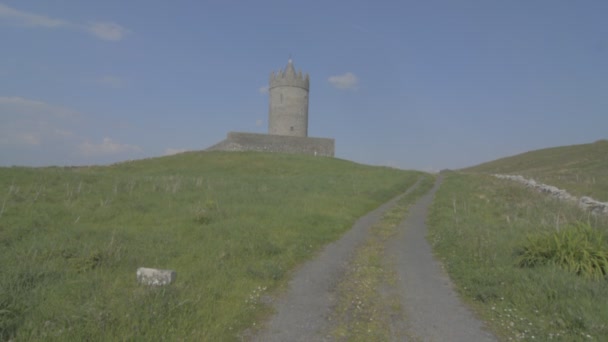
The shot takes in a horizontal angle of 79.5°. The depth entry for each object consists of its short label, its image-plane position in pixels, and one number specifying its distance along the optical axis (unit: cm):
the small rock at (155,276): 643
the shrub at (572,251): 732
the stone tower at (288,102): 5597
